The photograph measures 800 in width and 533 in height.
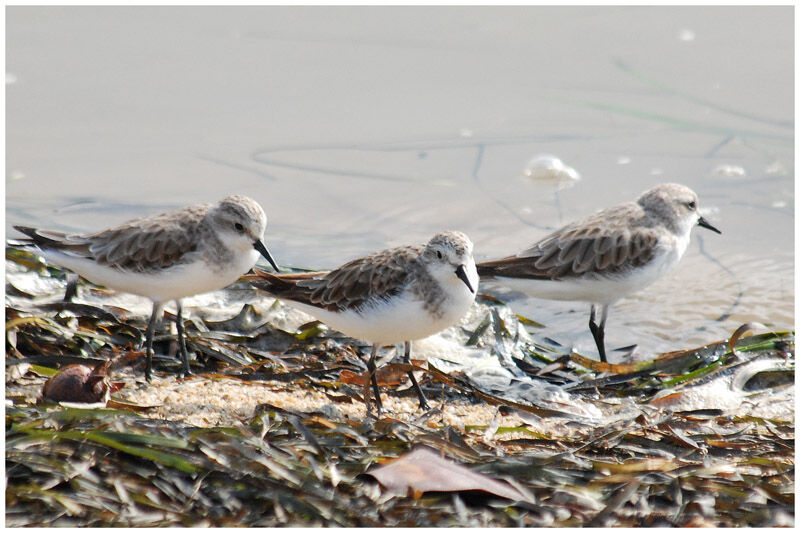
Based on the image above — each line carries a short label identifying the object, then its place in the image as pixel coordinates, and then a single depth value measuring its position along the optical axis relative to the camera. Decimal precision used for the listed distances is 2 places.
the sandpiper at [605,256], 9.95
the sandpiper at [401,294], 7.31
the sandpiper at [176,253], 7.96
